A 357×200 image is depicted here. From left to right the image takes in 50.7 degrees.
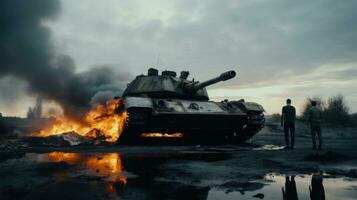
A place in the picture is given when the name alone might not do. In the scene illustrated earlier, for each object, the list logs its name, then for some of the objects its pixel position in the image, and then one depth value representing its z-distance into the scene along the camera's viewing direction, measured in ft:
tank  42.27
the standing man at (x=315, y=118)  38.87
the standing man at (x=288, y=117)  39.81
